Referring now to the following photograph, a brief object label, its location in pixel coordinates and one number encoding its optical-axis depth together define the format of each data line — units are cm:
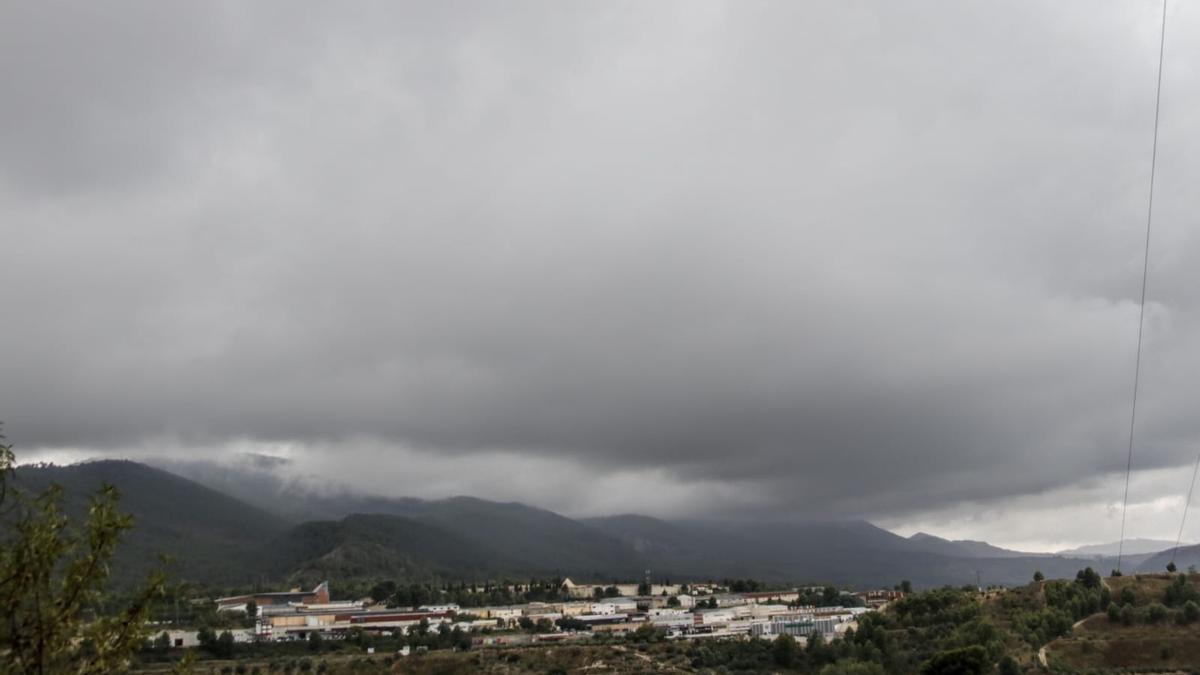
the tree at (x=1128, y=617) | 10300
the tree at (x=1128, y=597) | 10975
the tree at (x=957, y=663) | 6750
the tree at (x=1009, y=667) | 8106
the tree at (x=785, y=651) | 10725
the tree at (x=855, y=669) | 8719
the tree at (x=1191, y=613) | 10119
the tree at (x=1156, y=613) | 10269
